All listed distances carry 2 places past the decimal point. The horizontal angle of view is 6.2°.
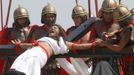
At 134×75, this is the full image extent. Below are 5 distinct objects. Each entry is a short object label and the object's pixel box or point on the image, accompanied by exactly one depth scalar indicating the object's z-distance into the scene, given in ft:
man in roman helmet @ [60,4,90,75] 56.02
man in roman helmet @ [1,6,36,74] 57.72
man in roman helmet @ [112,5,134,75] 38.06
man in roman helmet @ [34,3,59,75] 55.36
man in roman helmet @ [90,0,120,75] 44.70
